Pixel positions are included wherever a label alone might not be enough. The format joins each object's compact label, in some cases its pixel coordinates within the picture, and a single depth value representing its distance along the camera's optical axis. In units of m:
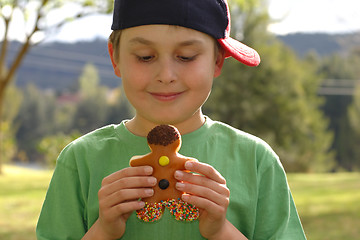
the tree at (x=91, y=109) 51.94
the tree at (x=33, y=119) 55.25
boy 1.69
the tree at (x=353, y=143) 41.69
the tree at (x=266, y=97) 25.56
